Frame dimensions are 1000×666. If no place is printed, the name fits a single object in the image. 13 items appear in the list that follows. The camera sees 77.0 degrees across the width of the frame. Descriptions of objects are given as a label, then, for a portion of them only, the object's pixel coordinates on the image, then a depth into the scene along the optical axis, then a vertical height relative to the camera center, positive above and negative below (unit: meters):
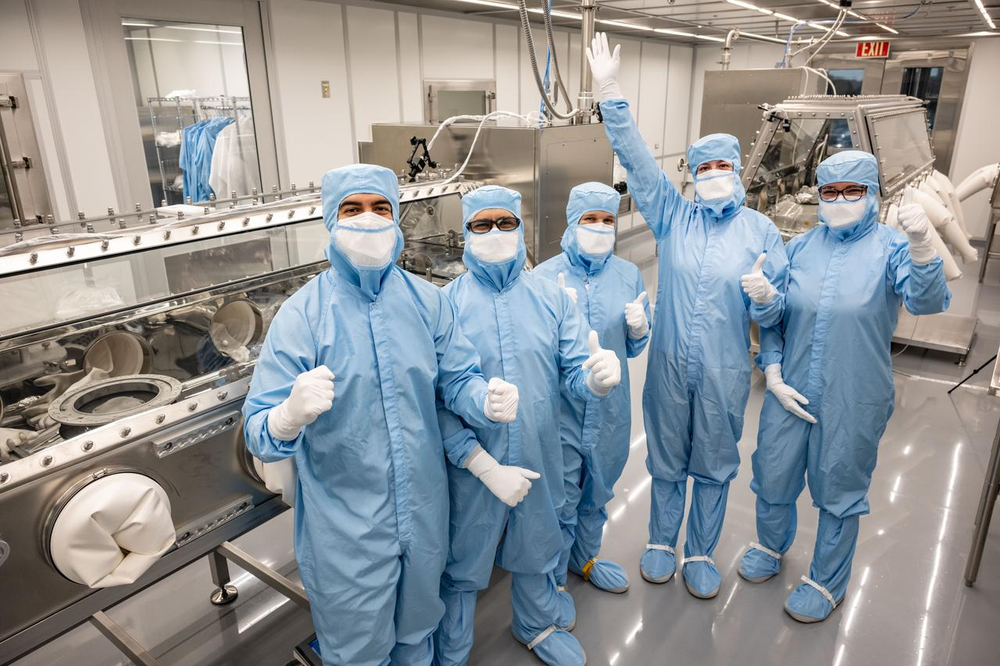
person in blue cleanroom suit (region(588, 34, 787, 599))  1.95 -0.53
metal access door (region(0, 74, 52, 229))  2.76 -0.06
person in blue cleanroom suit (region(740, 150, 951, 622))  1.79 -0.60
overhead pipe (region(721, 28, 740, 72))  4.28 +0.63
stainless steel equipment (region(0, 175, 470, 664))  1.23 -0.57
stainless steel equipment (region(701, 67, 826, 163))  4.64 +0.35
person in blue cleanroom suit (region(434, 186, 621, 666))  1.58 -0.60
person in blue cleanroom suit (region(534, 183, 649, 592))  1.87 -0.53
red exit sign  6.63 +0.90
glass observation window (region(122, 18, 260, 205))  3.39 +0.20
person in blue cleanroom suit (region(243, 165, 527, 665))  1.29 -0.56
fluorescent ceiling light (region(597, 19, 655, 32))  5.41 +1.00
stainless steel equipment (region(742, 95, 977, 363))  3.30 -0.10
